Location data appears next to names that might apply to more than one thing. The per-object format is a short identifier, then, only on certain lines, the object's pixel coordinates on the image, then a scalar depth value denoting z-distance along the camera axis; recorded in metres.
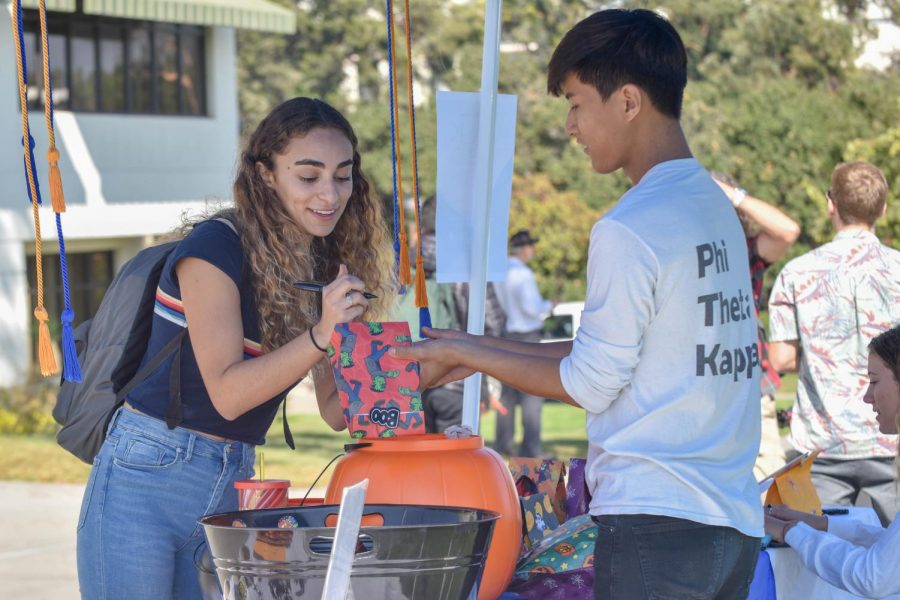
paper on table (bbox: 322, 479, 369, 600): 3.47
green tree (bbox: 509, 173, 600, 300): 38.80
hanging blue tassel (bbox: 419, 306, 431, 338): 5.81
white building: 28.75
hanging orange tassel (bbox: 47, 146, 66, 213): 5.40
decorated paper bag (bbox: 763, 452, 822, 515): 6.35
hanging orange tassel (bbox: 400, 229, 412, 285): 6.10
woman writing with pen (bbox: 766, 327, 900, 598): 5.62
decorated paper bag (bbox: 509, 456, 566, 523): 6.34
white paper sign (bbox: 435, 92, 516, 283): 6.78
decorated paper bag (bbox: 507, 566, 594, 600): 5.41
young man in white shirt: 4.10
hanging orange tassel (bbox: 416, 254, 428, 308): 6.19
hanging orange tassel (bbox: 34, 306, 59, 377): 5.44
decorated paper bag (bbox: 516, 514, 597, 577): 5.47
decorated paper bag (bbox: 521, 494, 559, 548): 6.04
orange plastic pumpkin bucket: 4.91
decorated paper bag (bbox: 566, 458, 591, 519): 6.33
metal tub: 3.71
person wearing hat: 18.69
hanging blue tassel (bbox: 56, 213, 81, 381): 5.30
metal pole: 6.78
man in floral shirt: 8.83
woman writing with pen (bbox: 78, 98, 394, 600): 4.69
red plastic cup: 4.81
